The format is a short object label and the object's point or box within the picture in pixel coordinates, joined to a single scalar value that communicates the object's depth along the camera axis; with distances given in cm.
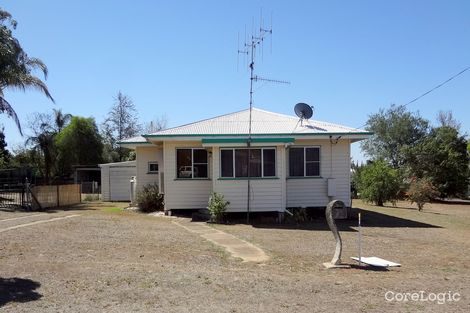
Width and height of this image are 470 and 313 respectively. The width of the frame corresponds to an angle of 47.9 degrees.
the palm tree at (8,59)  912
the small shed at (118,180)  3447
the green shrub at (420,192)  2981
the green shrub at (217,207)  1934
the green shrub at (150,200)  2417
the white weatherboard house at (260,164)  2022
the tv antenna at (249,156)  1984
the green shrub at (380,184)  3184
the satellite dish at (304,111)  2316
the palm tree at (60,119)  5741
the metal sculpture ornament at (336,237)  1084
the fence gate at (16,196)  2530
